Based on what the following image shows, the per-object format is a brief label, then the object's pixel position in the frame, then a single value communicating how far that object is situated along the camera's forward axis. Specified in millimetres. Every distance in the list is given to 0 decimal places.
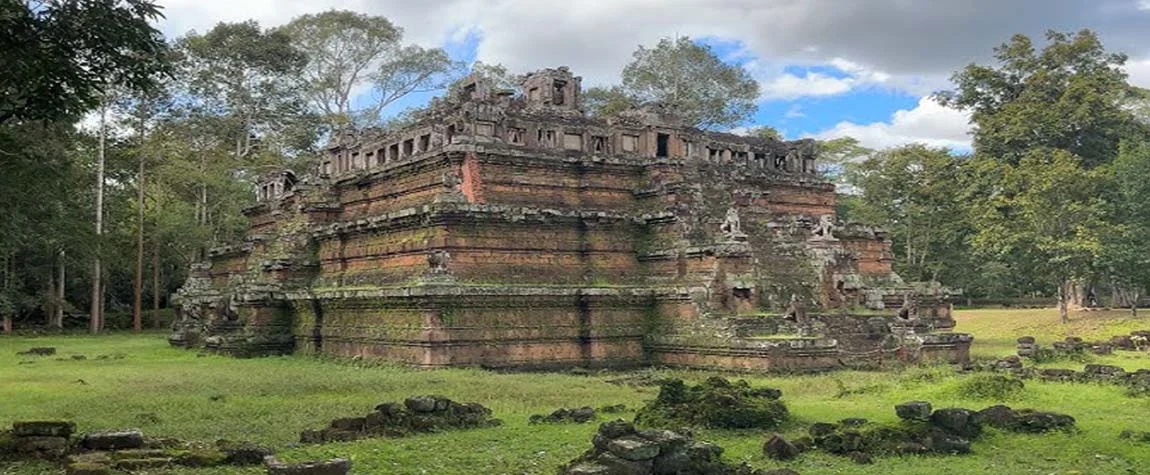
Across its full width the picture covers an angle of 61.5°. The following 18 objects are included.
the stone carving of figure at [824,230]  29531
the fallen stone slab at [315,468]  9789
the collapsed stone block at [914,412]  13531
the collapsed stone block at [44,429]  11680
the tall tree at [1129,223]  44094
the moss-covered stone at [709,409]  14438
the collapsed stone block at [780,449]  12047
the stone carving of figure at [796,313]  25906
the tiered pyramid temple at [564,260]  25453
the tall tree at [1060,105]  50312
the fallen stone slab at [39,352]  32531
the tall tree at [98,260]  48500
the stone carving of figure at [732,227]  27062
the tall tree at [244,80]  61125
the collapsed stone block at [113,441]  11336
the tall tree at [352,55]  64250
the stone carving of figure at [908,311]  28016
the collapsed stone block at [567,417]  14977
